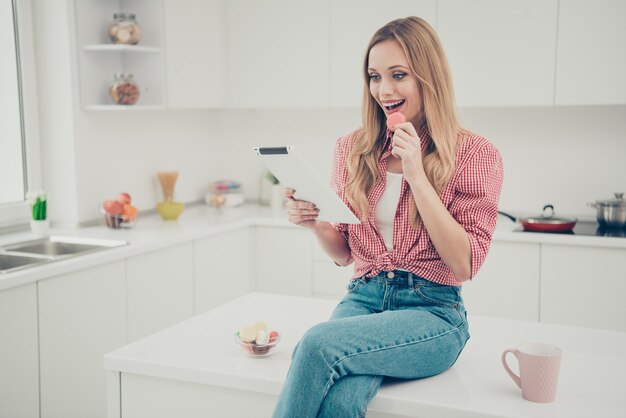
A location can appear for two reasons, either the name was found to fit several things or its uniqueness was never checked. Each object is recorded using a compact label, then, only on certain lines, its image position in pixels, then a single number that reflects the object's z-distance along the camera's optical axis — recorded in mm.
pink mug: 1394
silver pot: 3287
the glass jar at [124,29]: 3346
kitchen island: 1409
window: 3148
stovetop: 3180
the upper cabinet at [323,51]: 3273
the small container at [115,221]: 3305
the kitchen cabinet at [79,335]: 2549
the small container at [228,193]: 4112
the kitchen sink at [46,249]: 2762
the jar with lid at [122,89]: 3350
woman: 1507
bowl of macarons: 1626
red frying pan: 3256
